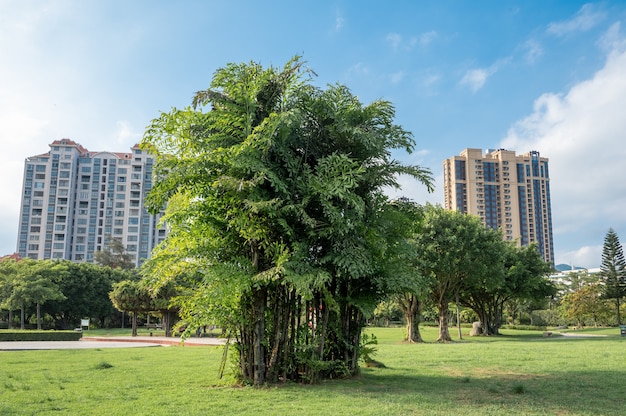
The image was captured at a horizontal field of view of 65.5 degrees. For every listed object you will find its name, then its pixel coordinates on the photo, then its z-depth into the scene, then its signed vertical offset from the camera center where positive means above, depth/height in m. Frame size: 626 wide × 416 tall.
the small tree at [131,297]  32.84 -0.68
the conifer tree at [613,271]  47.47 +2.13
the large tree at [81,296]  47.22 -0.95
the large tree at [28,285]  36.84 +0.05
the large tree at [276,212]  9.32 +1.51
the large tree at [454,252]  26.56 +2.13
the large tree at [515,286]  35.12 +0.41
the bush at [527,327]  51.91 -3.85
